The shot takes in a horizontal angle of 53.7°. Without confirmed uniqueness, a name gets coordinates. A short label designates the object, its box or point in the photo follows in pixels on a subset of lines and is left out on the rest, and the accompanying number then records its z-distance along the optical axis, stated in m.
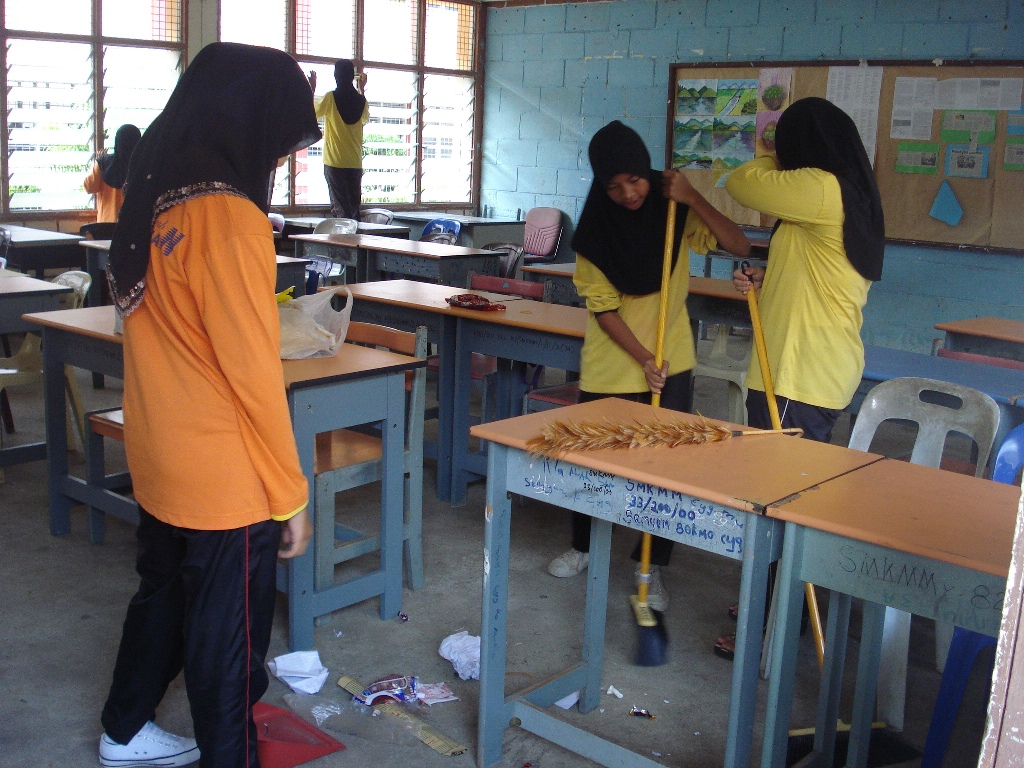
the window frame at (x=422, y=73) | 9.91
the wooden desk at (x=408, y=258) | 6.36
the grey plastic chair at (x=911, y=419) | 2.60
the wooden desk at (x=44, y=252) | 6.44
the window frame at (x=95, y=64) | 7.86
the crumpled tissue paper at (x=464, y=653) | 2.84
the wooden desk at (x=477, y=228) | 9.65
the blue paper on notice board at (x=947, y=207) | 7.42
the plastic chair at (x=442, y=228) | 9.02
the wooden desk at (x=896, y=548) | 1.65
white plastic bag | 3.08
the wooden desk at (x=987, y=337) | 4.45
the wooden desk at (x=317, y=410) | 2.90
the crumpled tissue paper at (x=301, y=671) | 2.75
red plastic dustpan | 2.39
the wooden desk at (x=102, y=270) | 5.77
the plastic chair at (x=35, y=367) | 4.22
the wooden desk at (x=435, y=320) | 4.39
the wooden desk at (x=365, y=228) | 8.41
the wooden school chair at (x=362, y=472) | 3.02
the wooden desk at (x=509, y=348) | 3.98
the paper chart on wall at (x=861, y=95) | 7.73
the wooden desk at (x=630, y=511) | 1.92
